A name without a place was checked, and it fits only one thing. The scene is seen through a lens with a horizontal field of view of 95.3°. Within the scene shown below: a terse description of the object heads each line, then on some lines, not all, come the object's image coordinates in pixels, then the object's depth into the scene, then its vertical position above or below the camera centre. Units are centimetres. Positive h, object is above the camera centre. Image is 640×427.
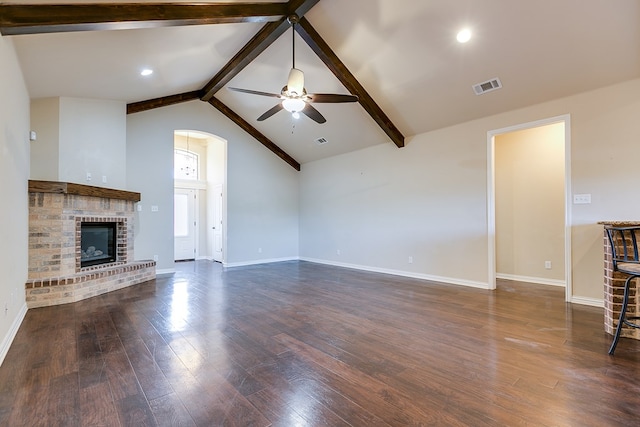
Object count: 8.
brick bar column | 278 -81
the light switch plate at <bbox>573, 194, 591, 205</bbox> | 389 +22
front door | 848 -22
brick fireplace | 387 -40
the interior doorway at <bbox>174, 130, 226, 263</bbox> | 840 +57
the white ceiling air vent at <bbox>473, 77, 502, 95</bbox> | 414 +189
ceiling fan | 361 +155
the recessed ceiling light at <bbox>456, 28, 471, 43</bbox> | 359 +225
